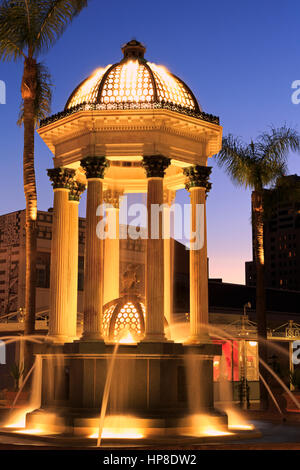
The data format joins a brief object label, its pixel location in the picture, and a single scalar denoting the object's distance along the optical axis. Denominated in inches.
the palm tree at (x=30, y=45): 1235.9
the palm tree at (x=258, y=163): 1476.4
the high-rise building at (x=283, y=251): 7204.7
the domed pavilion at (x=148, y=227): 940.6
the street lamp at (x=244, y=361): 1517.6
